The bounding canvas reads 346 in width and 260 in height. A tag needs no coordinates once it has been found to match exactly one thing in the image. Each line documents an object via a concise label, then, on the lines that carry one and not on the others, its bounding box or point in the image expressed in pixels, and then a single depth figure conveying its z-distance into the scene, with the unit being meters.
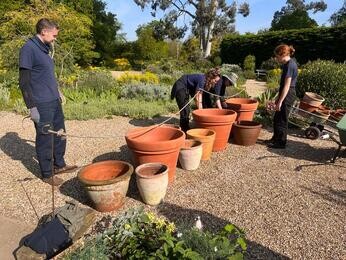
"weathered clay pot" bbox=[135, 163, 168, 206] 3.52
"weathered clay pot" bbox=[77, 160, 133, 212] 3.33
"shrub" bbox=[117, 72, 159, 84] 11.14
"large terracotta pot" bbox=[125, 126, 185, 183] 3.83
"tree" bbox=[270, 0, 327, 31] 33.47
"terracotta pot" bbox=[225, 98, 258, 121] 5.90
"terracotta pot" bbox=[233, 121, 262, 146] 5.44
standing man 3.69
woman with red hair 5.02
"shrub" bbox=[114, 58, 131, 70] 24.66
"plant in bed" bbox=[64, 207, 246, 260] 2.26
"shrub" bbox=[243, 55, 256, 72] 18.36
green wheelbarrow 4.44
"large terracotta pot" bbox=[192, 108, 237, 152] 5.05
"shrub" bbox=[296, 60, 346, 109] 7.02
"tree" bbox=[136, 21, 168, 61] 26.44
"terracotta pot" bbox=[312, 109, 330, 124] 5.62
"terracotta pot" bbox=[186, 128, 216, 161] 4.74
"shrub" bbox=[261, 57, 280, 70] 17.64
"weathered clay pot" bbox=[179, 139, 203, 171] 4.42
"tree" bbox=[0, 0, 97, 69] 12.81
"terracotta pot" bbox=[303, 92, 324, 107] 6.00
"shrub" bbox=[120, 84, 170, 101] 9.11
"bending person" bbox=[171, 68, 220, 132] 5.31
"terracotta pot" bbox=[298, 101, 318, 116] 6.00
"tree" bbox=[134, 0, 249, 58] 25.94
